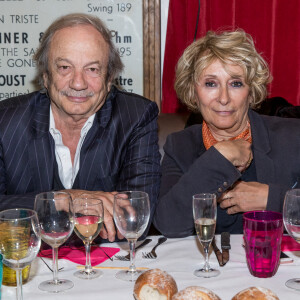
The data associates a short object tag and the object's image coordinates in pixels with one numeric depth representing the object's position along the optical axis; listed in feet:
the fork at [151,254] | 4.64
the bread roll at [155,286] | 3.35
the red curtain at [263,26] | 9.69
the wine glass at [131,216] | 4.16
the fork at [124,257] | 4.57
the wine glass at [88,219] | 4.21
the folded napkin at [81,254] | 4.57
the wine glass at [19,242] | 3.42
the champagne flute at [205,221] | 4.21
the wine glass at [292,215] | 4.07
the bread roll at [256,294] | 3.10
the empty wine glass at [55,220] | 3.89
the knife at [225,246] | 4.43
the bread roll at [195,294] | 3.04
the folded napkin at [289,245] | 4.74
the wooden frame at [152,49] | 10.14
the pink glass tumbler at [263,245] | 4.08
